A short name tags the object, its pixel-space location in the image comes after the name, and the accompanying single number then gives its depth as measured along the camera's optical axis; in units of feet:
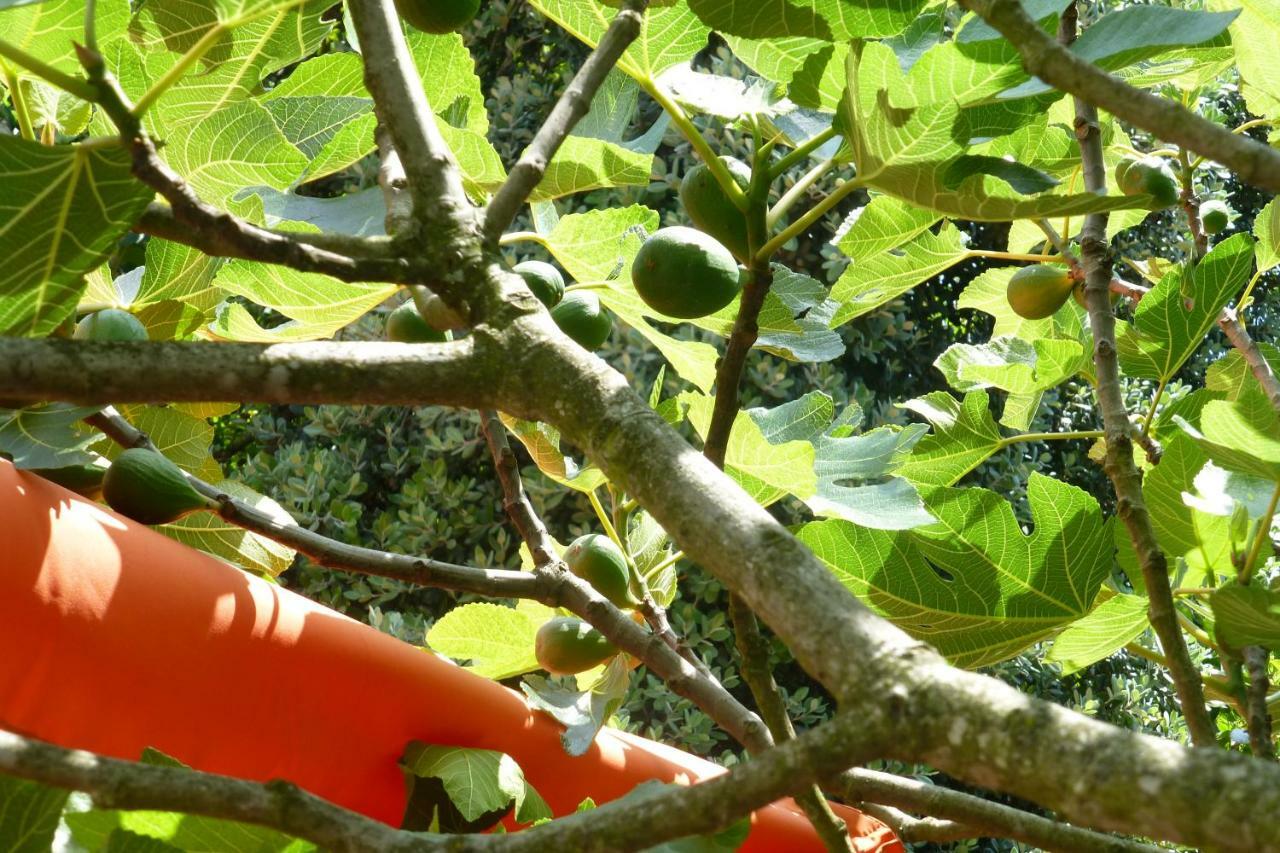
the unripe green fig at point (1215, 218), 5.29
